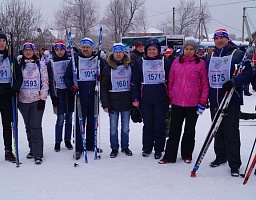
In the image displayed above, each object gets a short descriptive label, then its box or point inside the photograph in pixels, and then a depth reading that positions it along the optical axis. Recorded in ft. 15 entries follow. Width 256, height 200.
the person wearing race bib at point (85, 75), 16.14
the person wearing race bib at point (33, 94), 15.42
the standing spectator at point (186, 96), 14.30
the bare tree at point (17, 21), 49.62
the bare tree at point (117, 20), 124.36
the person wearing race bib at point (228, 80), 13.38
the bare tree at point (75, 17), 114.93
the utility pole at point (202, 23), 125.98
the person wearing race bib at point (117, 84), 16.08
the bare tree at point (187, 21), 159.02
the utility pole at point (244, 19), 97.70
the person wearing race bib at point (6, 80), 15.02
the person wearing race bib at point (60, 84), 17.10
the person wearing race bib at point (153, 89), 15.67
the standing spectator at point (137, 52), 26.66
